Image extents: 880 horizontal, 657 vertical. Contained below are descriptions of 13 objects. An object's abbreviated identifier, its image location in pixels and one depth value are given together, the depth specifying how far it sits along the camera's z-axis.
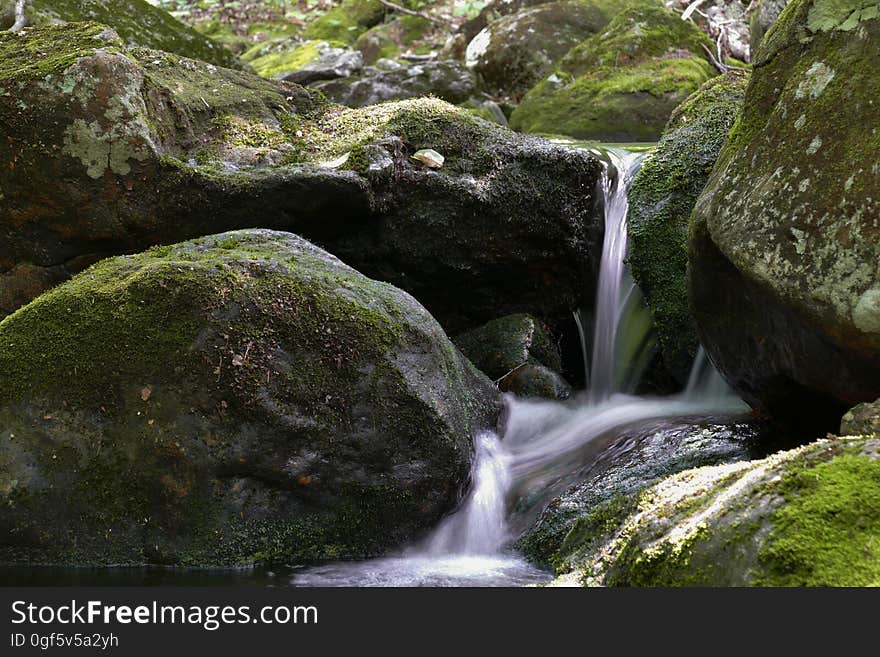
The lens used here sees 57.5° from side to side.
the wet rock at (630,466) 4.23
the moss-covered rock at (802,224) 3.39
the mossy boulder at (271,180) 5.23
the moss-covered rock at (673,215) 6.00
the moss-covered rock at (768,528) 2.25
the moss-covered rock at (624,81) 10.41
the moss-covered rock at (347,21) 17.97
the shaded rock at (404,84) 11.60
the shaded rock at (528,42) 13.75
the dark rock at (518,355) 6.32
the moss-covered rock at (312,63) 12.37
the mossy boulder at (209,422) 3.88
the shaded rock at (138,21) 7.48
